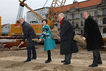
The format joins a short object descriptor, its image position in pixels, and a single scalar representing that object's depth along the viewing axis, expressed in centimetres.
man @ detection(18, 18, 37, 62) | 455
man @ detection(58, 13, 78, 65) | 364
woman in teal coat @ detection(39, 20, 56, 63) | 416
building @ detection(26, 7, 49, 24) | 5428
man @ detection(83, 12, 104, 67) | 338
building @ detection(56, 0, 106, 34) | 3913
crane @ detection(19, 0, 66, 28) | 2411
